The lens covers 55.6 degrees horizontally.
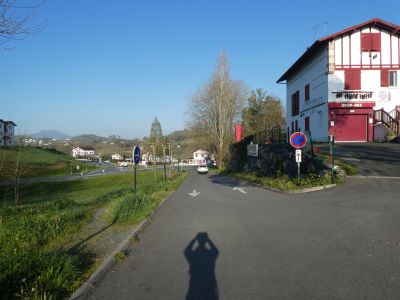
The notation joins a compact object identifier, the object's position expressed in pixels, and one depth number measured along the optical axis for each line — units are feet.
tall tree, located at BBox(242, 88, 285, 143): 231.71
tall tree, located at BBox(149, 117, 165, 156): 407.44
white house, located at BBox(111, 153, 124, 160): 505.09
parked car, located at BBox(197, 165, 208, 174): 207.46
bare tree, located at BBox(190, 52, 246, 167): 187.73
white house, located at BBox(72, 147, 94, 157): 558.85
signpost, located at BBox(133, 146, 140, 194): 44.29
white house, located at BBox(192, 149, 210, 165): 471.29
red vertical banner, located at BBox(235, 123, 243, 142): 166.27
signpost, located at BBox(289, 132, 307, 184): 53.78
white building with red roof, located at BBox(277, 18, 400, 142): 95.55
